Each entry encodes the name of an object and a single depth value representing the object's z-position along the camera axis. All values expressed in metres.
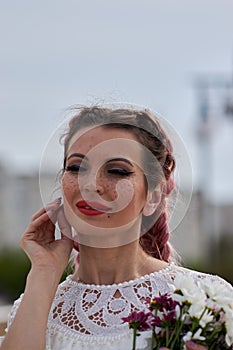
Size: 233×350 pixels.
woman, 2.14
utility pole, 14.39
